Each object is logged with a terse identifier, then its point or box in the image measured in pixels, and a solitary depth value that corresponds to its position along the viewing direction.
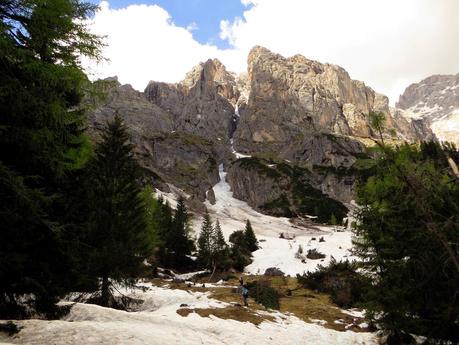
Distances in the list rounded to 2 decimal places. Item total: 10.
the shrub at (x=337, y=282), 35.11
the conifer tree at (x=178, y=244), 56.92
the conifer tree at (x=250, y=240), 72.59
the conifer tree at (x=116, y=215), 22.12
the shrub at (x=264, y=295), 30.70
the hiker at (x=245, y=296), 27.56
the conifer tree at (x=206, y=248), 54.06
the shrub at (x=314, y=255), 62.09
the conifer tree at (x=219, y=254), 54.06
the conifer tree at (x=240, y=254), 58.32
